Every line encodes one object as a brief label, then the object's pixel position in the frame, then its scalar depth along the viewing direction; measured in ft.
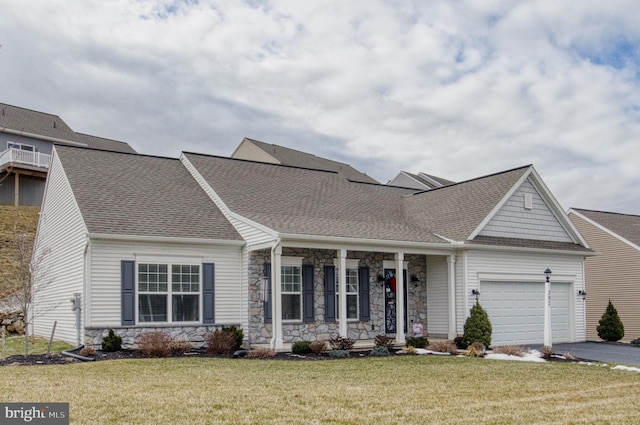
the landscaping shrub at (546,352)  53.42
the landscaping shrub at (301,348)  53.57
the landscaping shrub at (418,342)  58.54
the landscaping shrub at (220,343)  52.80
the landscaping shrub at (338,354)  52.13
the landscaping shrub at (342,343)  54.70
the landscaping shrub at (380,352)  53.78
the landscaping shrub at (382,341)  57.14
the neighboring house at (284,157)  133.08
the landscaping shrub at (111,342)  50.98
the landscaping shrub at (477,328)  61.11
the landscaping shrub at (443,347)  56.75
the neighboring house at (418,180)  140.67
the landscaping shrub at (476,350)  54.60
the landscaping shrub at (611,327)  75.36
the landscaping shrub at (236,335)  54.60
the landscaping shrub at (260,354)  51.19
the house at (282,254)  55.11
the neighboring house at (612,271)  85.15
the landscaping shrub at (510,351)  53.57
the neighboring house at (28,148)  114.21
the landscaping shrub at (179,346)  52.16
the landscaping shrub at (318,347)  53.16
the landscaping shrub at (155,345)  49.39
